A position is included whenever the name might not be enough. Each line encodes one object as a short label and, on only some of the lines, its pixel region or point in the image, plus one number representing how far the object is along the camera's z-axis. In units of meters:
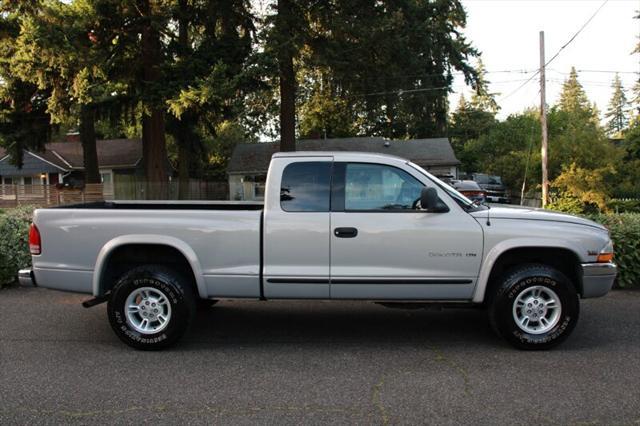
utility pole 19.28
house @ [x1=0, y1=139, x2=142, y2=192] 40.41
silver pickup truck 5.12
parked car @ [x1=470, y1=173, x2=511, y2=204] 27.56
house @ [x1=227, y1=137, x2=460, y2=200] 38.84
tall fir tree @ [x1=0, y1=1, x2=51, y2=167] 21.48
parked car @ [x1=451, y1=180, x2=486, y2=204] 17.19
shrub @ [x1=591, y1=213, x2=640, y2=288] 7.61
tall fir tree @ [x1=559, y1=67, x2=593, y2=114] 123.38
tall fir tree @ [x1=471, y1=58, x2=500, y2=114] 83.56
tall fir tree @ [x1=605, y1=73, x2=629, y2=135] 118.00
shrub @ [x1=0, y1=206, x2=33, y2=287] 8.00
